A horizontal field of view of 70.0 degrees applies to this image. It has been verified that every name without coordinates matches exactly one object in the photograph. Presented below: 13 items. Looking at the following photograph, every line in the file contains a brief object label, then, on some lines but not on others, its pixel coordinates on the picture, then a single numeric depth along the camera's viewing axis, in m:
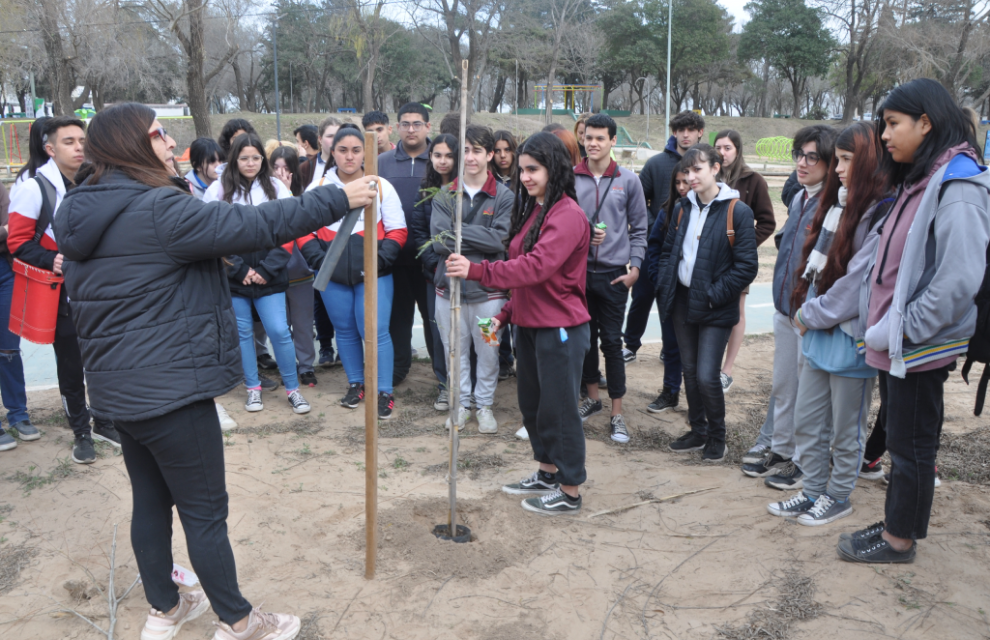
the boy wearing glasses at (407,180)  5.41
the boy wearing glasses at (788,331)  3.71
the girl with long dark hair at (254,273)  4.88
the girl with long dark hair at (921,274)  2.62
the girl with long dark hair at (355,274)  4.96
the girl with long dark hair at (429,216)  4.81
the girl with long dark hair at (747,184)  5.11
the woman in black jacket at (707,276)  4.02
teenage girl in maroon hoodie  3.30
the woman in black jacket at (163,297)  2.22
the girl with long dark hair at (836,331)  3.18
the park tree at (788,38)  44.06
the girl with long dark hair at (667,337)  4.89
